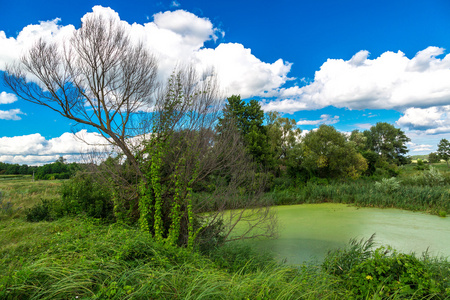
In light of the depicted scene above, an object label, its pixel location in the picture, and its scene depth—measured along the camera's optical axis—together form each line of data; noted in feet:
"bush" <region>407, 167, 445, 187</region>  45.85
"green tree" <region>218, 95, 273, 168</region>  51.67
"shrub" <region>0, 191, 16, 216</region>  25.16
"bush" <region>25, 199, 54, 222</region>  22.00
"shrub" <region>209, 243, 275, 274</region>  15.17
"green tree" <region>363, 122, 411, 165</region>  115.14
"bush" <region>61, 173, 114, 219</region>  20.80
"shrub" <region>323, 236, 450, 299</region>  9.48
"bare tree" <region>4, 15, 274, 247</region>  18.06
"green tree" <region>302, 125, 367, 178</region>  55.72
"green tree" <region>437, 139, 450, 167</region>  99.19
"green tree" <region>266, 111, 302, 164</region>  74.23
